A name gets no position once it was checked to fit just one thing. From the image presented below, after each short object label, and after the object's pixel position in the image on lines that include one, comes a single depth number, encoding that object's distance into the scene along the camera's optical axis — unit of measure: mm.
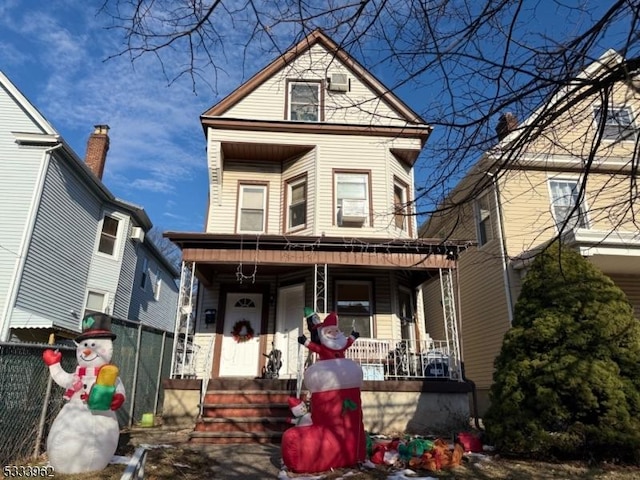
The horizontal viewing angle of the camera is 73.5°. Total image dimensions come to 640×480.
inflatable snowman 4344
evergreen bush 5645
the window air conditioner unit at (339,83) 12891
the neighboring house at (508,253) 10227
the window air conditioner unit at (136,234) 17891
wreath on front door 11023
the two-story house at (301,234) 9594
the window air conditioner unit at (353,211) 11025
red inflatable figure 5148
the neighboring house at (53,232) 12211
